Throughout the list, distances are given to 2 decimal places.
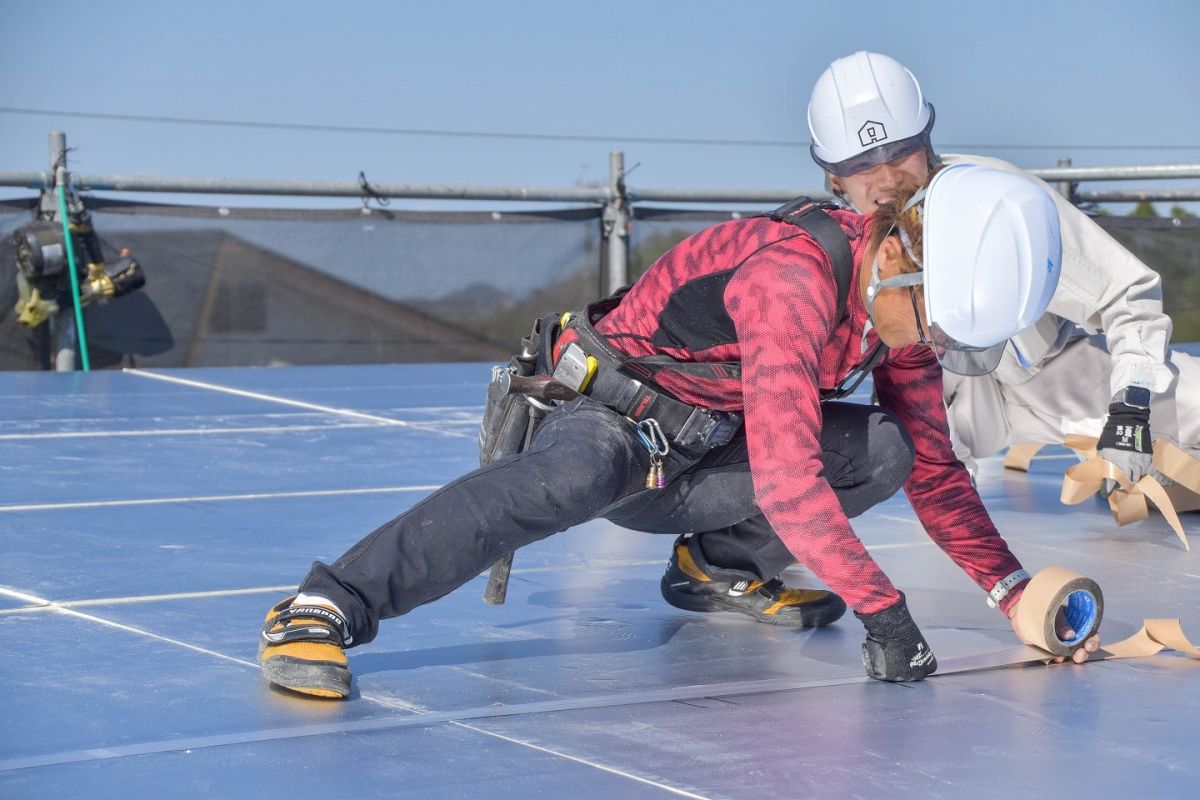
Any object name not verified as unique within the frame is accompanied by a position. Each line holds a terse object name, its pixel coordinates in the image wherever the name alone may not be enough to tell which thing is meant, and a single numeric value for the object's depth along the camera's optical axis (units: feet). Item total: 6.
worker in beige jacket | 13.03
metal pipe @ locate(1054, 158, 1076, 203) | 39.34
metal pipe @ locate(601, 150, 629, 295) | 37.35
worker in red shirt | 8.82
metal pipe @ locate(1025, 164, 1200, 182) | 35.01
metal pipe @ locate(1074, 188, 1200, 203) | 39.42
